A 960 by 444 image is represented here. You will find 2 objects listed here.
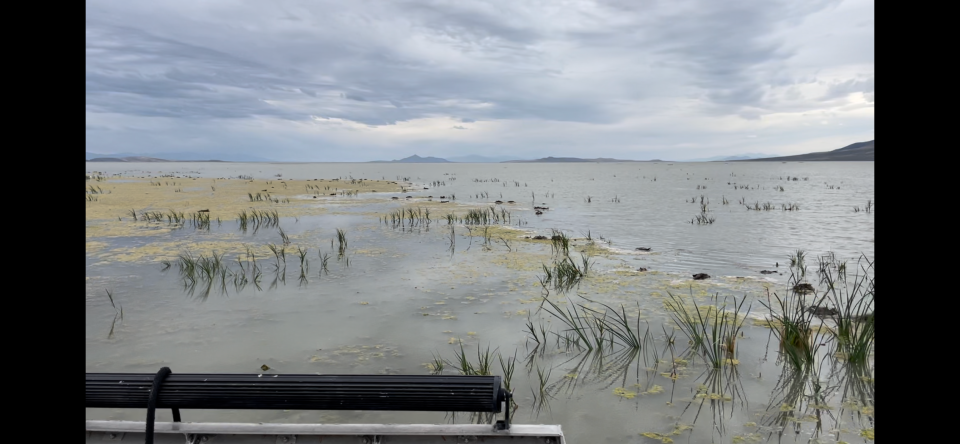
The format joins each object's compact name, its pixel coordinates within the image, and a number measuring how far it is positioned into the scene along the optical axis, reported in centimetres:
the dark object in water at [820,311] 652
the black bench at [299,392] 275
